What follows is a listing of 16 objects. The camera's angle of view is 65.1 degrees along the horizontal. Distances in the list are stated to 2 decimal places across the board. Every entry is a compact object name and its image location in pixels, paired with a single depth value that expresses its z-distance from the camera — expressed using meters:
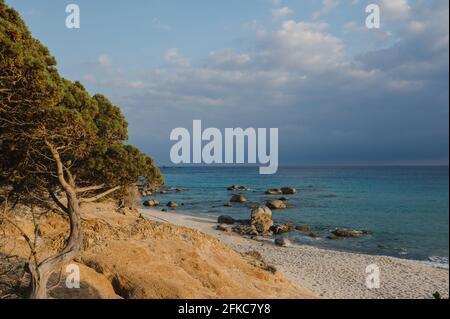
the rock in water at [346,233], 38.69
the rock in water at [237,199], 67.52
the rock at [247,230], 37.12
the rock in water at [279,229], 38.46
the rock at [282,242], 32.52
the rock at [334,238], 37.22
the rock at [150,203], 64.44
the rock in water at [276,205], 57.53
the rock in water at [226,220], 43.44
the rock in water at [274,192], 86.02
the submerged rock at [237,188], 99.94
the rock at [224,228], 38.94
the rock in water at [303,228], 41.00
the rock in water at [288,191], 84.62
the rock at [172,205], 63.16
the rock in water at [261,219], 38.28
